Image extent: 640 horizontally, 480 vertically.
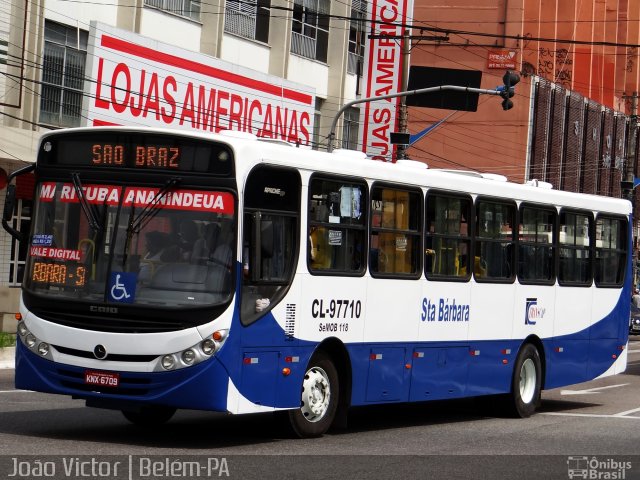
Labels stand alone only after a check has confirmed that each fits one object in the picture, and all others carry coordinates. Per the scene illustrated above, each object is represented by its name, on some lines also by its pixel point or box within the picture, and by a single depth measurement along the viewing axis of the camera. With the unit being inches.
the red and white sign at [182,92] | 1215.6
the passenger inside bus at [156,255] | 483.8
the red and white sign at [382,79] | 1595.7
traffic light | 1249.4
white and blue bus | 482.6
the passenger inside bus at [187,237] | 484.7
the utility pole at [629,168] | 2139.5
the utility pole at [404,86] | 1393.9
